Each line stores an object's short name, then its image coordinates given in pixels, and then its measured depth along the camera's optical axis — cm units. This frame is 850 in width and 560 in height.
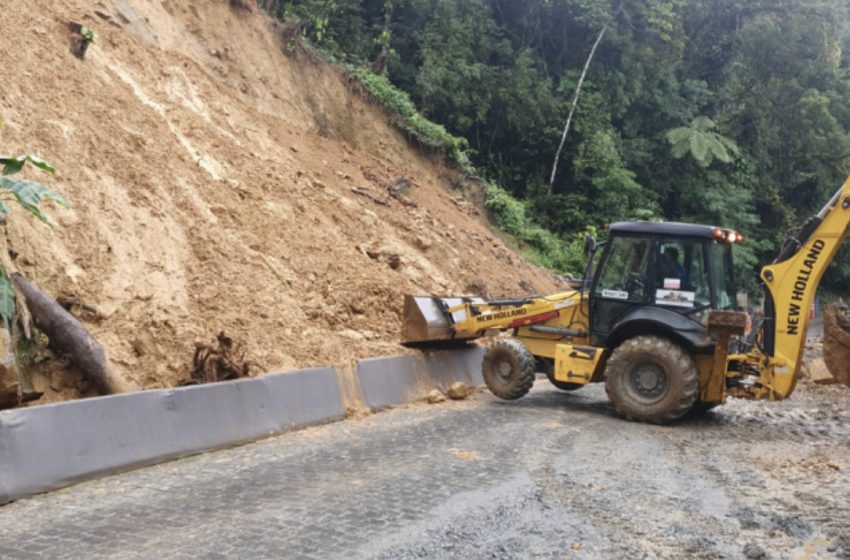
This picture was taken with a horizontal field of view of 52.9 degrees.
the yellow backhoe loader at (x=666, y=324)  1013
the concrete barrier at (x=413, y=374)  1116
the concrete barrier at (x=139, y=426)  648
